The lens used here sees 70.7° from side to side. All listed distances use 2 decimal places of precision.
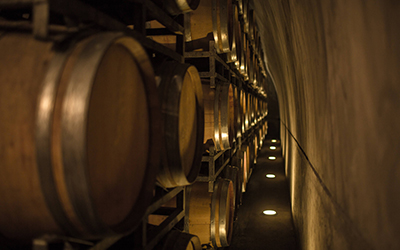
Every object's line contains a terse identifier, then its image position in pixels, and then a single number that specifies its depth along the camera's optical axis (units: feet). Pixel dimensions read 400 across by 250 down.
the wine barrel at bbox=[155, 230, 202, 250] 6.08
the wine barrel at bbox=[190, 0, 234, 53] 10.40
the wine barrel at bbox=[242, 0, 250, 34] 20.06
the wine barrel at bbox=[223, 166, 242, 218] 15.05
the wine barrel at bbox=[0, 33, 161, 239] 2.55
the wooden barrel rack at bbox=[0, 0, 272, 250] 2.96
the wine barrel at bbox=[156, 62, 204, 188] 4.86
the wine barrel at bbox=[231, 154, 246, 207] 17.56
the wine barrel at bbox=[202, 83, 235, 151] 10.69
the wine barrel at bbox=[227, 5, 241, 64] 13.07
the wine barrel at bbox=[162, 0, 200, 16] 6.01
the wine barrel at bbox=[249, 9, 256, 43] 25.39
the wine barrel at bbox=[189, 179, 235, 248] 10.38
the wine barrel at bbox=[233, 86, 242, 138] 13.89
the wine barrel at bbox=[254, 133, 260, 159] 31.58
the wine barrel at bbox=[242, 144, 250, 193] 20.75
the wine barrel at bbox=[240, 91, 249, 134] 17.57
